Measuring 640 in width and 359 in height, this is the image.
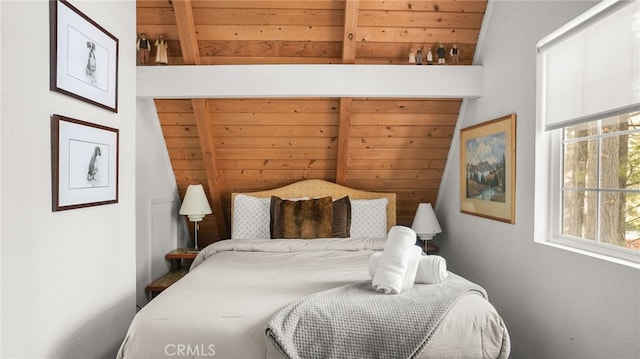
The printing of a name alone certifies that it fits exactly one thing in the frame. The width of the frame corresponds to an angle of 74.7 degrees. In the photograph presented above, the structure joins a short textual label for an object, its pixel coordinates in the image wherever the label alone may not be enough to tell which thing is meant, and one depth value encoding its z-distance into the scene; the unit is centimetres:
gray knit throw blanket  168
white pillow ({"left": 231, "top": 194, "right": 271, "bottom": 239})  378
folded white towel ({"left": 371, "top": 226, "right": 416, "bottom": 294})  201
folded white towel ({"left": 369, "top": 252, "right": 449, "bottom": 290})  218
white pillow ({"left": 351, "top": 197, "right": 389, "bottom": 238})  379
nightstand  326
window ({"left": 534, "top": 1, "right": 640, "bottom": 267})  184
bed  169
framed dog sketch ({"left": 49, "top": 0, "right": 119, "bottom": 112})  164
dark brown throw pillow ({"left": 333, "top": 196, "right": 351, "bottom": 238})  370
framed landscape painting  271
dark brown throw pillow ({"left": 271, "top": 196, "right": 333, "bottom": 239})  362
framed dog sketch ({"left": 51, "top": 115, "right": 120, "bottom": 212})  164
